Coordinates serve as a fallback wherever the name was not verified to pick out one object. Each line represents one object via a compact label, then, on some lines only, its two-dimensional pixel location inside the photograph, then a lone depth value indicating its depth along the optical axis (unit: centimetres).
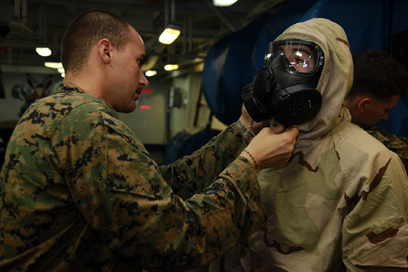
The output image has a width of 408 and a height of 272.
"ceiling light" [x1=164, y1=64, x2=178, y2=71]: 870
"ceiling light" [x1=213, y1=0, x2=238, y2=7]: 353
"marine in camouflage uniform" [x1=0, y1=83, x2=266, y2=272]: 107
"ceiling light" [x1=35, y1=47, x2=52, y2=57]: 652
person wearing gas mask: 125
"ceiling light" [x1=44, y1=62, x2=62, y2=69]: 839
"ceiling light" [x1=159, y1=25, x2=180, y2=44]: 479
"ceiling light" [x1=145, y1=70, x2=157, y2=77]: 1045
